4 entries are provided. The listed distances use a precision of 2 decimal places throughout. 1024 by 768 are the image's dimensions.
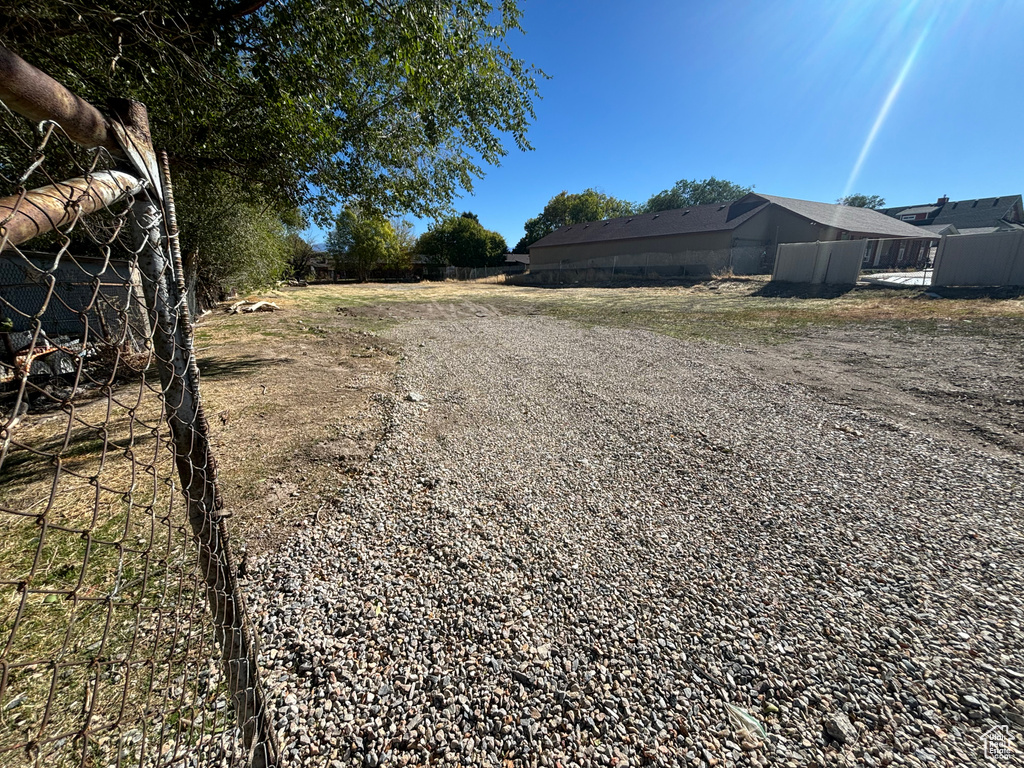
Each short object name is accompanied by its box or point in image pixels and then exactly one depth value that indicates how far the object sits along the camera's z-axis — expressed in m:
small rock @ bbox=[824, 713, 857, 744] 1.89
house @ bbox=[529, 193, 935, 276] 28.17
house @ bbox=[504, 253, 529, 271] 49.79
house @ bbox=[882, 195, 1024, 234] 37.31
